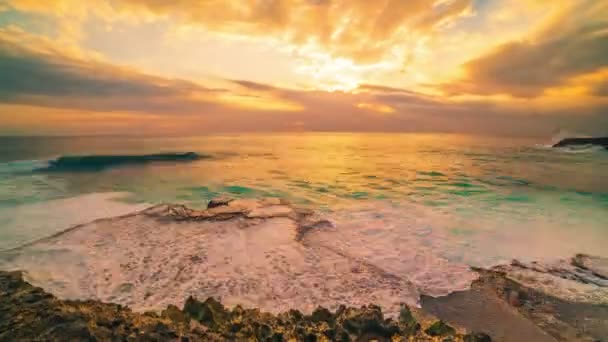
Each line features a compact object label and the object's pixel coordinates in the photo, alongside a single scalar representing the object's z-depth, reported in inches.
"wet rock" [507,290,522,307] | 207.0
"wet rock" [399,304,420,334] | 153.2
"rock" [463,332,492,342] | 142.0
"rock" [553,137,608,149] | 2478.1
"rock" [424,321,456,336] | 150.2
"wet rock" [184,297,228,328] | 154.7
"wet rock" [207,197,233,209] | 453.7
